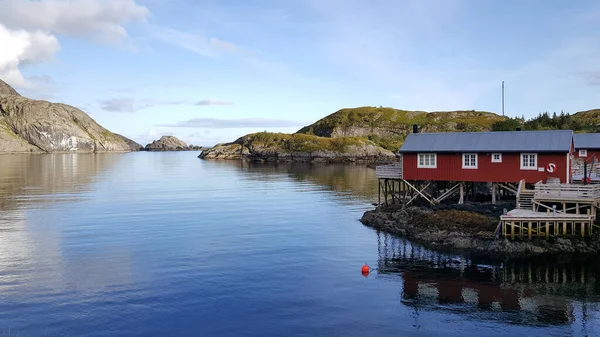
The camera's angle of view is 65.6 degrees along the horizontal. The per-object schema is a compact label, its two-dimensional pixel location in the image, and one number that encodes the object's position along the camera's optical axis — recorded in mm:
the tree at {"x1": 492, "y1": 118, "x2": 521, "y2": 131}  107000
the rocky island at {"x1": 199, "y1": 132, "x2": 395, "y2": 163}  158625
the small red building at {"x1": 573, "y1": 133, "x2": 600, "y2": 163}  57594
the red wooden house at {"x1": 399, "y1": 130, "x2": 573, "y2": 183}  41031
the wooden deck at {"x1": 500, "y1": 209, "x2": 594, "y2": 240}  34188
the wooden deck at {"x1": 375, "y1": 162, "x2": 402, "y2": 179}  49934
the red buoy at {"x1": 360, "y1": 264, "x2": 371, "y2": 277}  30219
